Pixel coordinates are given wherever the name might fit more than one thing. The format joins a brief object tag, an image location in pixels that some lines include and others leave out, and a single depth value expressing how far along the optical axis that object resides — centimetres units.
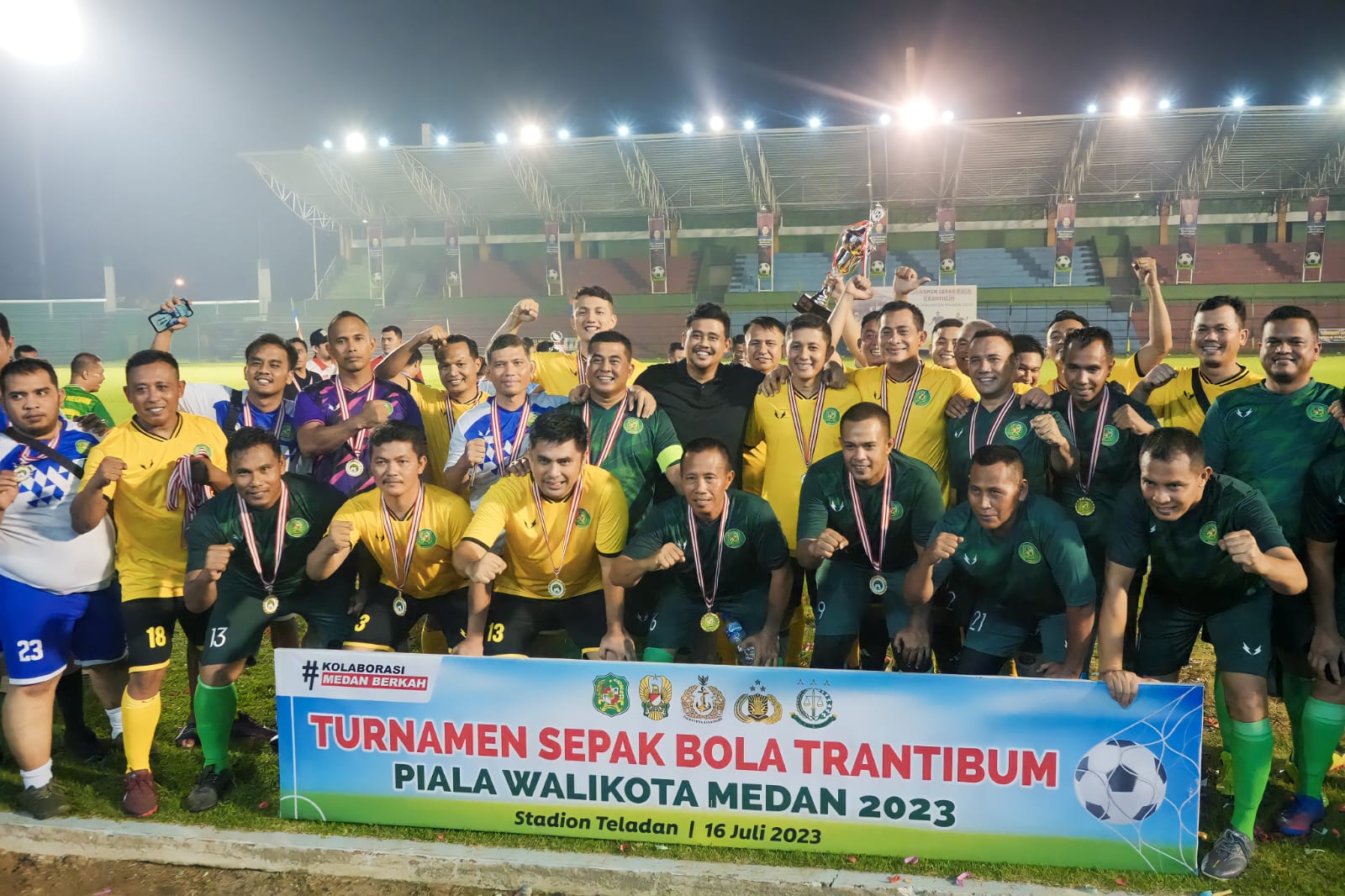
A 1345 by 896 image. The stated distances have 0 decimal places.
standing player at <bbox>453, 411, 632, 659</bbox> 451
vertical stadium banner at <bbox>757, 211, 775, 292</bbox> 3869
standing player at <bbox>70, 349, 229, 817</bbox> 446
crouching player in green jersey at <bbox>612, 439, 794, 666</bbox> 449
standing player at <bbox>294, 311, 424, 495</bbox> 532
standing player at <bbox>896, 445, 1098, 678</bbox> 405
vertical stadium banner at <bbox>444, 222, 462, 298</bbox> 4384
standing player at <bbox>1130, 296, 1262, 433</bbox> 479
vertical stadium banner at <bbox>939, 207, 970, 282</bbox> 3734
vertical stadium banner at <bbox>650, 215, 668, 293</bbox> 4078
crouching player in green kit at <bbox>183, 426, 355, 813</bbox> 445
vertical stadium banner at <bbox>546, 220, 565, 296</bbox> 4108
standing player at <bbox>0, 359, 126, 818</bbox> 436
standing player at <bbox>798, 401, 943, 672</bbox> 455
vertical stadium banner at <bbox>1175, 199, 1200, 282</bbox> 3494
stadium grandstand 3562
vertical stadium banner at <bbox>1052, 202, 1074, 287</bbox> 3606
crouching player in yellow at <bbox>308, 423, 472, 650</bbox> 461
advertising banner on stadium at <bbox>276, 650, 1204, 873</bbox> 363
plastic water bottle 457
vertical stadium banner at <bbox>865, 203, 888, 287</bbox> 3550
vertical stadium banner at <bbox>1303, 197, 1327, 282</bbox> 3525
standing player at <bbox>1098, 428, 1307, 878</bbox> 366
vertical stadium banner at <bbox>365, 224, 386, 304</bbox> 4109
